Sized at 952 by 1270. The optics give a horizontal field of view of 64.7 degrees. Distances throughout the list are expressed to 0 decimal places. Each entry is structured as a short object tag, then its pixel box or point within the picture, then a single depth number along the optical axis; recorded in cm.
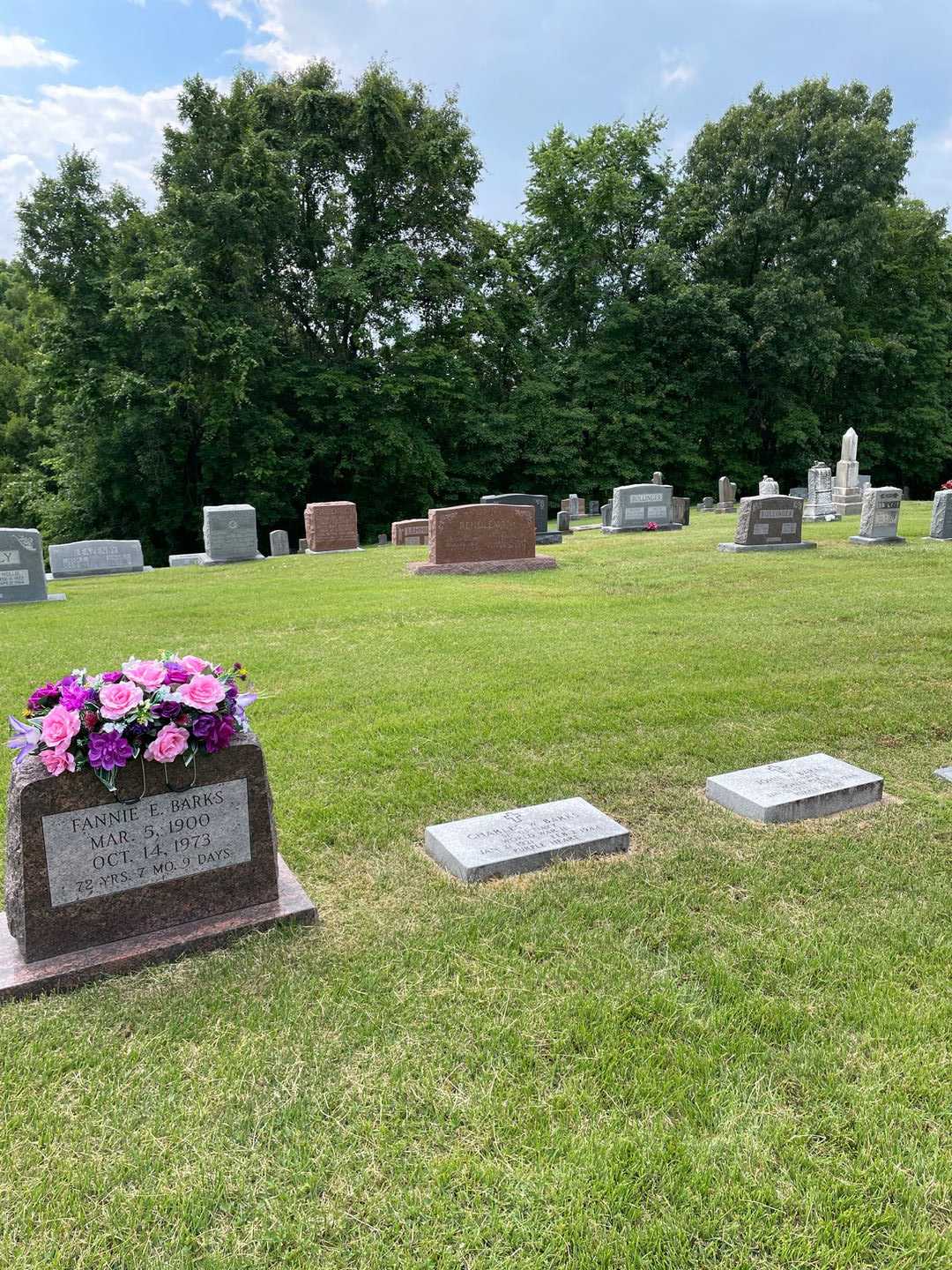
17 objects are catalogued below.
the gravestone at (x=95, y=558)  1540
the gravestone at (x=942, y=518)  1367
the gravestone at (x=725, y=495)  2503
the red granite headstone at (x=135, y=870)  245
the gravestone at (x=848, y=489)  1989
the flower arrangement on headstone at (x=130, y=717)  237
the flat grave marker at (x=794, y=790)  355
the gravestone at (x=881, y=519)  1338
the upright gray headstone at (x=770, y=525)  1315
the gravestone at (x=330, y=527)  1756
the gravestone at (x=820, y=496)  1906
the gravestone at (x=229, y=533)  1608
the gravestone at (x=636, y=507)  1862
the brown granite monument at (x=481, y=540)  1209
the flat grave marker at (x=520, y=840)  312
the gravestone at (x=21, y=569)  1110
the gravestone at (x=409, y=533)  1820
